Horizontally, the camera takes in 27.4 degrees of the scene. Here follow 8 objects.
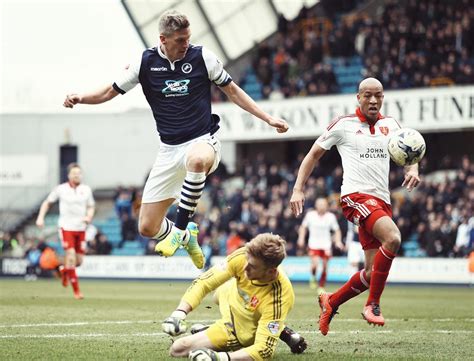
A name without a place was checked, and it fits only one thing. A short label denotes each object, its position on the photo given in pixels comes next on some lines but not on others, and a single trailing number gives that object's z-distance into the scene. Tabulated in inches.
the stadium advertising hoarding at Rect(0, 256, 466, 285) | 1014.4
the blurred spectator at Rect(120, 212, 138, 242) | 1350.9
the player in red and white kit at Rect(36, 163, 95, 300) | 738.8
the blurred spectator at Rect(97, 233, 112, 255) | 1309.1
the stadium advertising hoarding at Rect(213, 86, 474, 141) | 1157.1
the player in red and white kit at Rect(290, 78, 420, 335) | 393.1
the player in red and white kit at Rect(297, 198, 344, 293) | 899.4
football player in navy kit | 390.6
